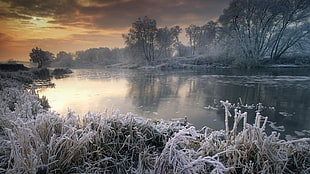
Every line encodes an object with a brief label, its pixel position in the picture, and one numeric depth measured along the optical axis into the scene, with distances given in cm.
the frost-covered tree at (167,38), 4574
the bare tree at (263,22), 2436
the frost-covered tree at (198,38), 5350
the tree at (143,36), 3995
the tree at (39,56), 3189
